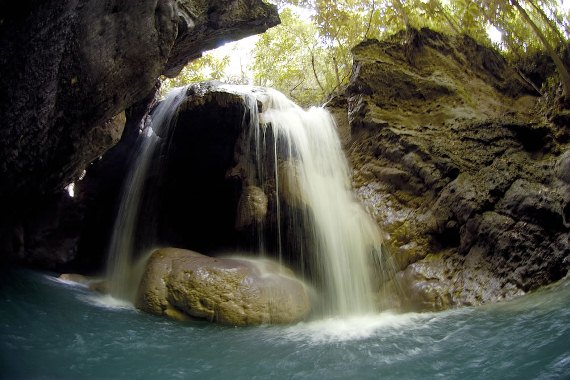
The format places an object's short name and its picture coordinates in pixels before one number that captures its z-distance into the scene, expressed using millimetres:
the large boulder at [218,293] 6027
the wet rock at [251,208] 8227
